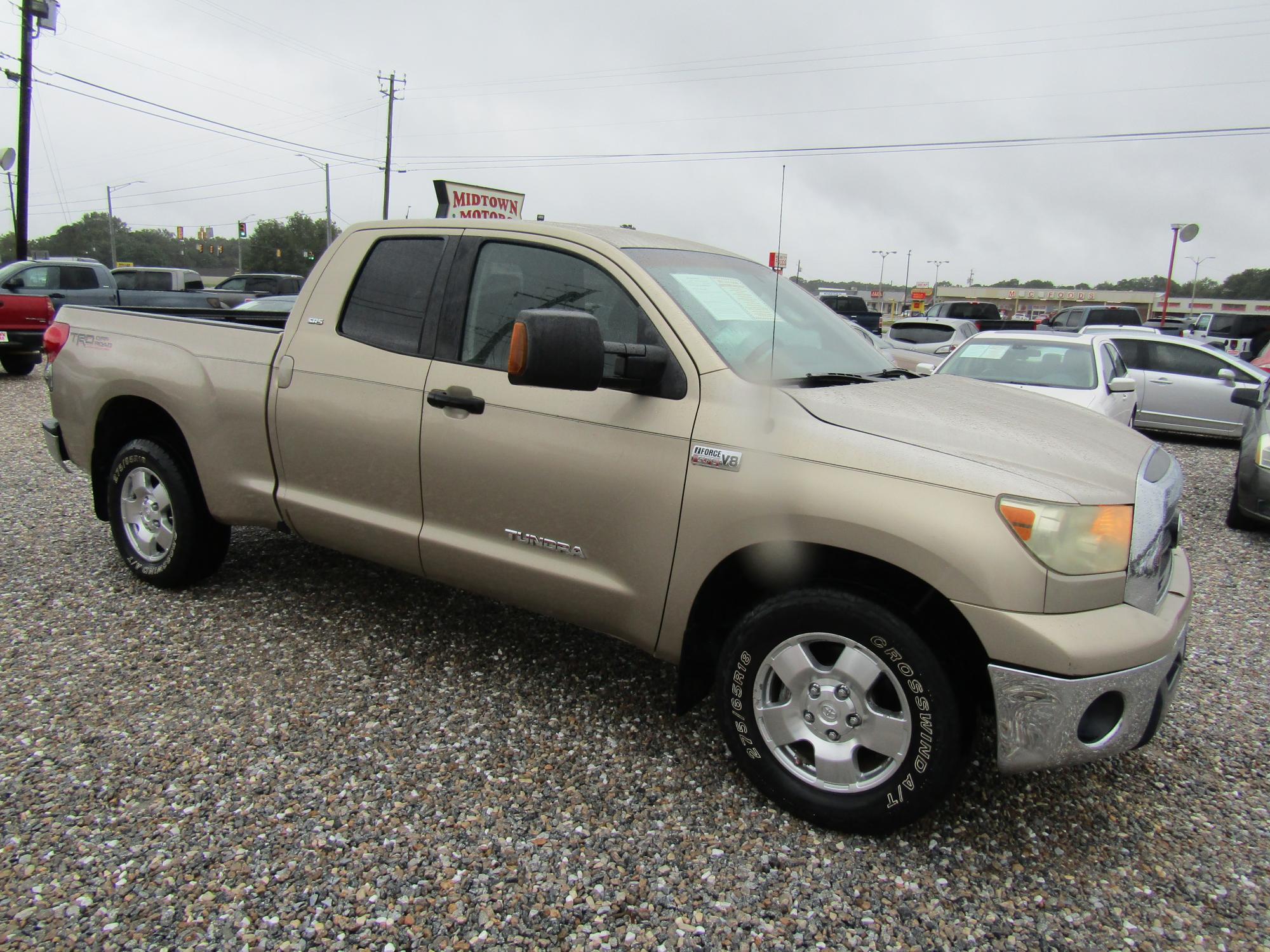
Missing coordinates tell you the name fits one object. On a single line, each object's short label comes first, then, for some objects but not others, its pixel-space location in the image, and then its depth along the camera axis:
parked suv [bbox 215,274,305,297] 23.80
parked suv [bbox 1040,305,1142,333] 21.88
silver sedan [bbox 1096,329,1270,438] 11.45
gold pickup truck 2.35
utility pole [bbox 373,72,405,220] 42.69
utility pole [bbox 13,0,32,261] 20.39
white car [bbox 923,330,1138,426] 7.98
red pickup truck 12.96
